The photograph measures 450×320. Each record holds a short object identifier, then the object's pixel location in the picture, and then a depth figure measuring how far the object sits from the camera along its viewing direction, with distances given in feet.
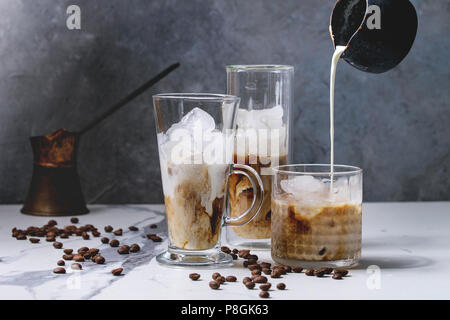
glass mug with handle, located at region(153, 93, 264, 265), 3.19
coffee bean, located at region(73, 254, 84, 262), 3.29
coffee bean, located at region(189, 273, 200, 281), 3.08
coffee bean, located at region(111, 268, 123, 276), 3.14
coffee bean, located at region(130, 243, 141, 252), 3.42
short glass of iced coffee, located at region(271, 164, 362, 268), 3.17
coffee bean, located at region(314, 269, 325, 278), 3.12
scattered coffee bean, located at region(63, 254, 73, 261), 3.30
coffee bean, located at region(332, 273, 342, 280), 3.10
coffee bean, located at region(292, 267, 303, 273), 3.17
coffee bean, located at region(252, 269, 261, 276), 3.14
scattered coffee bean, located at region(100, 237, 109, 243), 3.54
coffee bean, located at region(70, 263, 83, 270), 3.20
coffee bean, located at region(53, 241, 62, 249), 3.45
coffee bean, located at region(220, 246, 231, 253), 3.41
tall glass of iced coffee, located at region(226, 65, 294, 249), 3.48
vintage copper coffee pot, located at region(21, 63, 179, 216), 3.99
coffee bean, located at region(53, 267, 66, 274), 3.15
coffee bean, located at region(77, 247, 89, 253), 3.38
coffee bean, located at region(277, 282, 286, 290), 3.00
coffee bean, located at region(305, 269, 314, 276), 3.13
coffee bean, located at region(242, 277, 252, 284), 3.04
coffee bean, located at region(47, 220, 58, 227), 3.78
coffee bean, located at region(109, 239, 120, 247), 3.49
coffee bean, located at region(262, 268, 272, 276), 3.15
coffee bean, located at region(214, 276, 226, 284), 3.04
